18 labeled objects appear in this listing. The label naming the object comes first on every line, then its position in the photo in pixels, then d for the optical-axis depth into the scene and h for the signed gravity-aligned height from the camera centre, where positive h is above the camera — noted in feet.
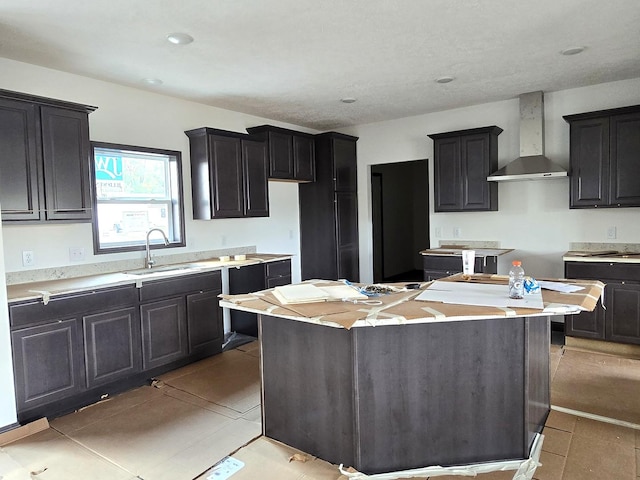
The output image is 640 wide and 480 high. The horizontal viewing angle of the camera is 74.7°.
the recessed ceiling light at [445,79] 12.97 +4.36
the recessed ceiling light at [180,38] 9.28 +4.24
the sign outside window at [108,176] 12.40 +1.60
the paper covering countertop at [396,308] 6.31 -1.46
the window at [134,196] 12.46 +1.01
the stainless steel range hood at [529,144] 14.42 +2.59
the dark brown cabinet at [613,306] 12.36 -2.77
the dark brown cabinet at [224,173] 14.24 +1.84
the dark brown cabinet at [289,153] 16.49 +2.92
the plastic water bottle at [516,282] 7.32 -1.18
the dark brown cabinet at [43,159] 9.31 +1.70
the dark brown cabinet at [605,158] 12.84 +1.76
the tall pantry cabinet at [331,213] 18.52 +0.39
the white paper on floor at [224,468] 7.23 -4.32
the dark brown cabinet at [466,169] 15.46 +1.88
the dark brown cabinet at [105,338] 9.13 -2.80
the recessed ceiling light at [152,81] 12.25 +4.34
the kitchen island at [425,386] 6.92 -2.79
